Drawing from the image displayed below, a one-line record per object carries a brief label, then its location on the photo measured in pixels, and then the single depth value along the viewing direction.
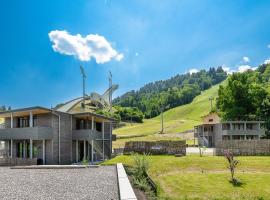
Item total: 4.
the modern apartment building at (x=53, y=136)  21.12
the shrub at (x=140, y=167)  10.64
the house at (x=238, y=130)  34.36
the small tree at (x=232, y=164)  13.74
